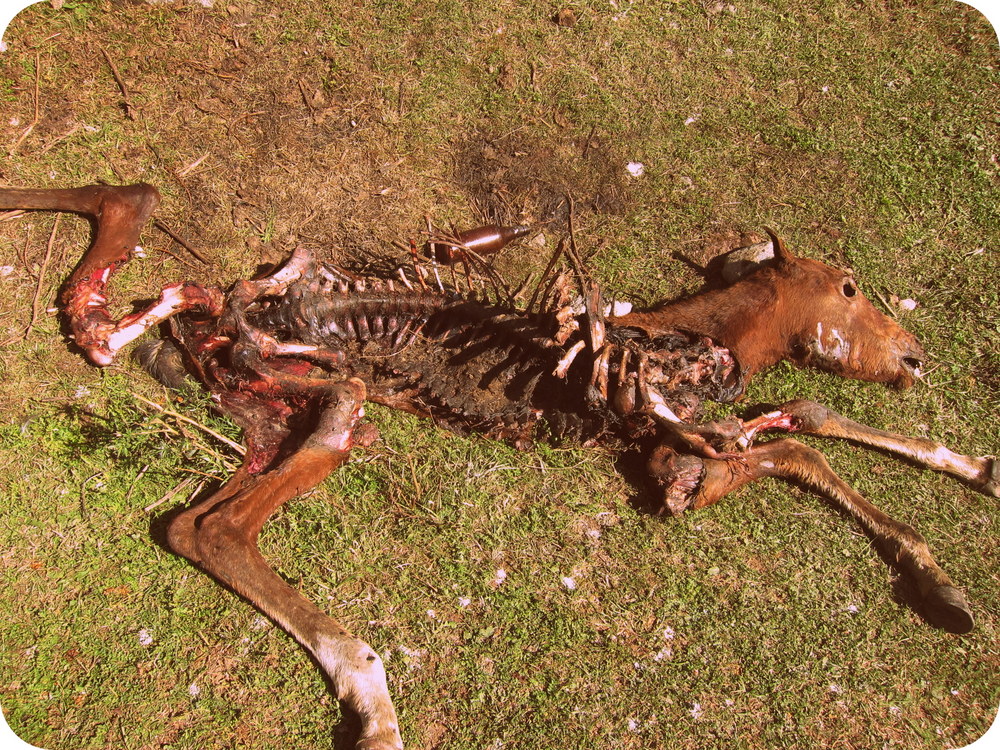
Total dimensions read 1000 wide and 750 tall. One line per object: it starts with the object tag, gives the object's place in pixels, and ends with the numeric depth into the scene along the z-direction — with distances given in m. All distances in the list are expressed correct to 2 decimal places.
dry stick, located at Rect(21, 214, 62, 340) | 4.07
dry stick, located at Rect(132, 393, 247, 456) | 3.53
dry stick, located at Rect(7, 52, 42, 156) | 4.48
